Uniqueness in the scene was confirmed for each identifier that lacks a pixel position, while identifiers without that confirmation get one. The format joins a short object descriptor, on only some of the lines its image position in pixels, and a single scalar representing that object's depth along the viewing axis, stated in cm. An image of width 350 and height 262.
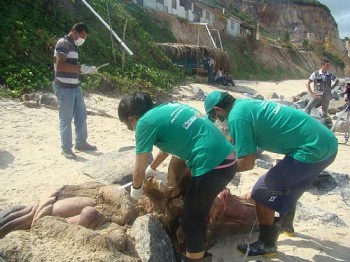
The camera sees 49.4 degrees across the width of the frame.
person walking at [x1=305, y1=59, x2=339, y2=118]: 887
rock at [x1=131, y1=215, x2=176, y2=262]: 277
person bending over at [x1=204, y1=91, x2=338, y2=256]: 294
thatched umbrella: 1950
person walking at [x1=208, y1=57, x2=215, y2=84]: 1955
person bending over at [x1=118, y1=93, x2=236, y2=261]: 262
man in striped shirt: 525
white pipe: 1406
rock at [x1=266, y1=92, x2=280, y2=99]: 1720
